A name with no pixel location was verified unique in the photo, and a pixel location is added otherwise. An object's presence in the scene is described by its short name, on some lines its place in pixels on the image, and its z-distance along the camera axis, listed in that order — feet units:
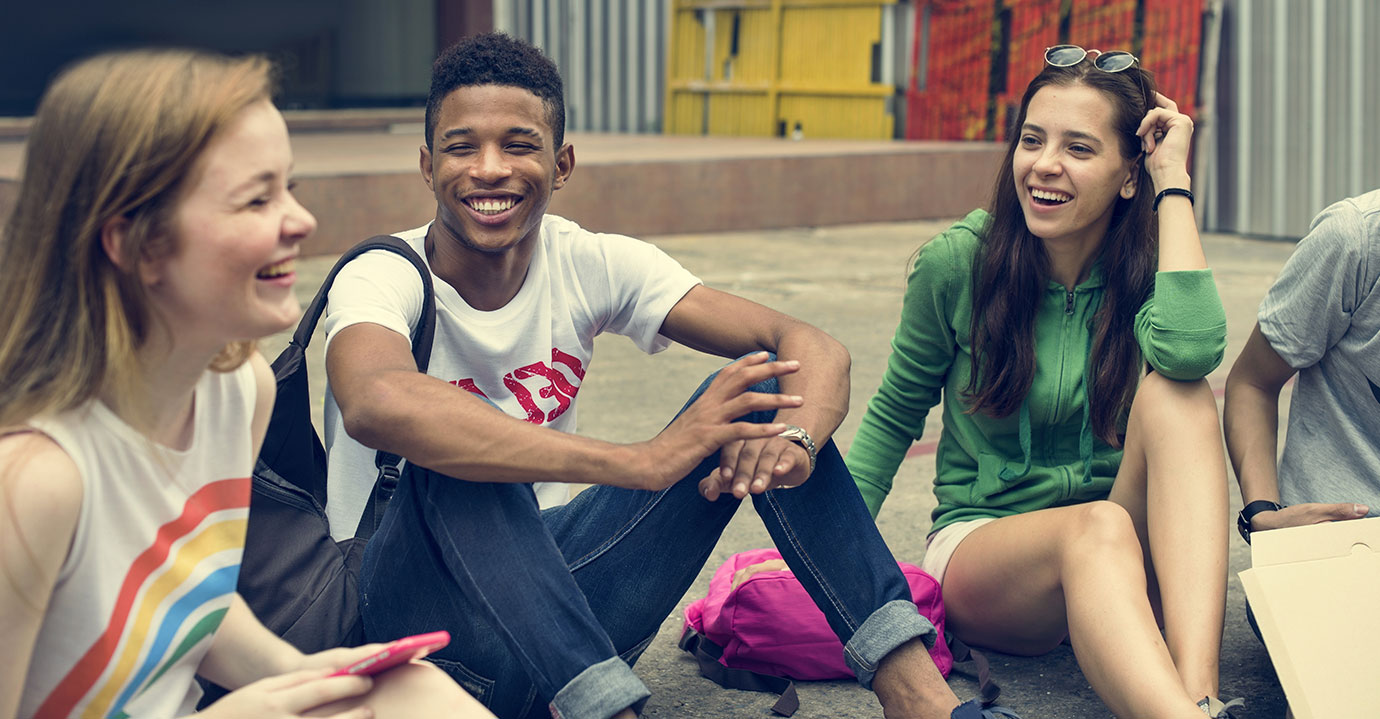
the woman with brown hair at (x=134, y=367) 4.56
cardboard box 6.93
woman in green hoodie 8.05
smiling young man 6.69
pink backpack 8.52
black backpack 6.91
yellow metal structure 39.47
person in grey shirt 7.88
